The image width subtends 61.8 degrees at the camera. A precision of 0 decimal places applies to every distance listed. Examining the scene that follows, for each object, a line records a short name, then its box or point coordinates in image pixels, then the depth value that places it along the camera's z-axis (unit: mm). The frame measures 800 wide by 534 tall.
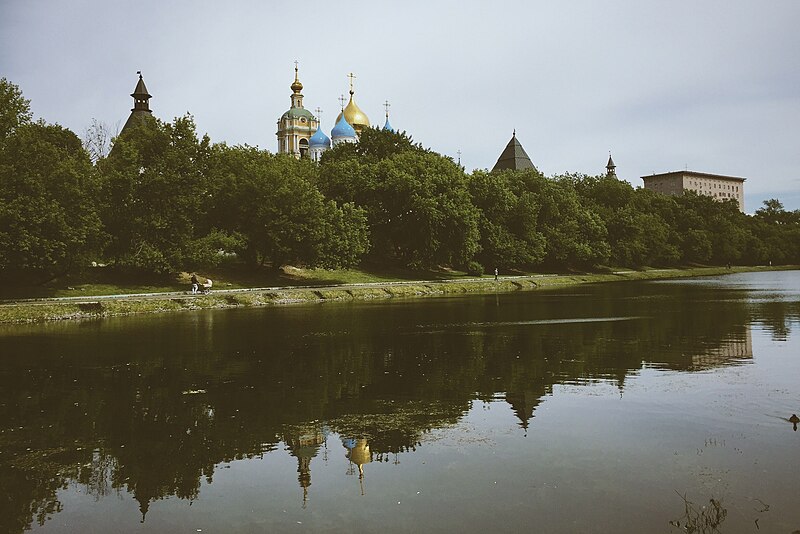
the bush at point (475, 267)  81438
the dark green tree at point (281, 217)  63375
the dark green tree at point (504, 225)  86500
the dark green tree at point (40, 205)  45750
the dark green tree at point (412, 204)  76062
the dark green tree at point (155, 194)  56969
